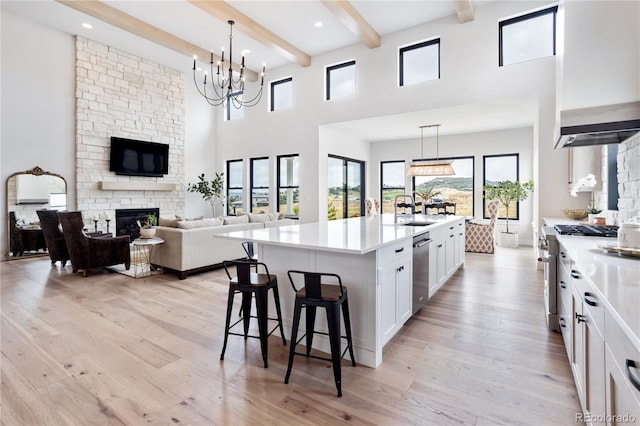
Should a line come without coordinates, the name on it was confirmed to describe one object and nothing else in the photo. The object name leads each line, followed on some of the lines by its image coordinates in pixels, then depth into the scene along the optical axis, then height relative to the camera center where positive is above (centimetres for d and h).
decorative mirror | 588 +8
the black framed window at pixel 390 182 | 923 +85
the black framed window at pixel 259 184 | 866 +74
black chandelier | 832 +324
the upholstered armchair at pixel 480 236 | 640 -51
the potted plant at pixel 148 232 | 445 -30
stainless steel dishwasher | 288 -56
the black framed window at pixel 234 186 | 922 +70
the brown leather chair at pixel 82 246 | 458 -52
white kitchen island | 218 -41
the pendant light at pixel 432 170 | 600 +78
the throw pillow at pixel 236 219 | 515 -14
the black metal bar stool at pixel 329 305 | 194 -59
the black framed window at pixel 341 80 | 701 +292
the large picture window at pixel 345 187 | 815 +64
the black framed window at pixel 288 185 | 810 +65
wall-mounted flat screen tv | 711 +123
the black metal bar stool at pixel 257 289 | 222 -55
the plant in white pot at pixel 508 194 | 709 +38
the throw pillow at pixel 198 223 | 461 -18
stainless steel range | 250 -36
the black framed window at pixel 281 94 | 806 +298
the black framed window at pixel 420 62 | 601 +285
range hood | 212 +61
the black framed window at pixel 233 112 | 898 +282
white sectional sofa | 451 -51
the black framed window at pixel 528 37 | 504 +281
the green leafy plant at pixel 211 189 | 877 +60
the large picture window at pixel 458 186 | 833 +67
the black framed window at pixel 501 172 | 771 +96
